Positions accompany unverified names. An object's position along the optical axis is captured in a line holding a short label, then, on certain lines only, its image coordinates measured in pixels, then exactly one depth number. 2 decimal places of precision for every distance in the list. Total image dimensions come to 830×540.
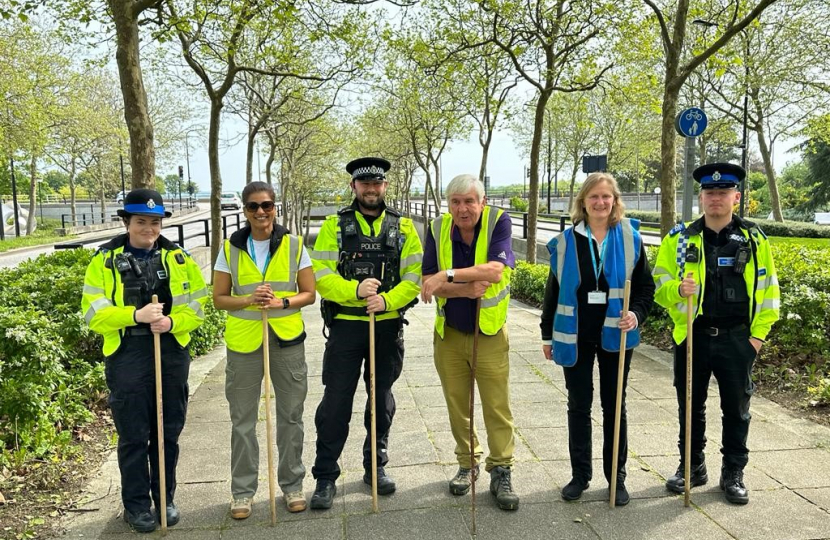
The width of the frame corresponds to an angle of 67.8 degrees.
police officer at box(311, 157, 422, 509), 3.66
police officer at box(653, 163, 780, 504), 3.60
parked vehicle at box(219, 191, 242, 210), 51.19
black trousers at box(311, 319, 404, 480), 3.69
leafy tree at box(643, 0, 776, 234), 8.20
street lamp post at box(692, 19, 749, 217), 20.00
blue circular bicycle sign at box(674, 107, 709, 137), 8.38
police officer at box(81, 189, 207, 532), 3.33
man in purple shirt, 3.54
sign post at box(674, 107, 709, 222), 8.39
